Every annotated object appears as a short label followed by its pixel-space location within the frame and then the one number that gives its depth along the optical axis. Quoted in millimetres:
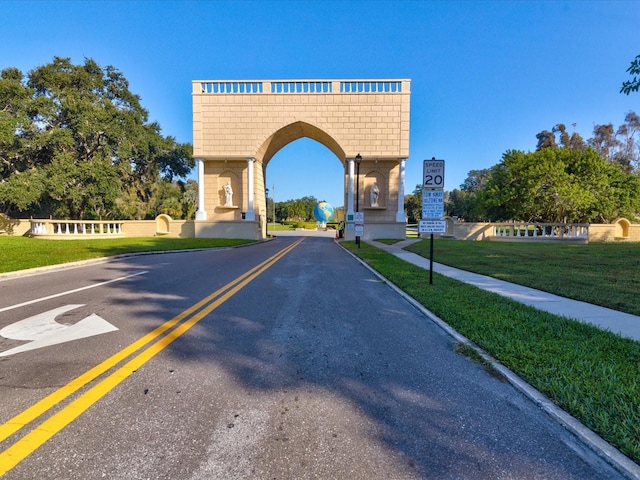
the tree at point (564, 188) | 29094
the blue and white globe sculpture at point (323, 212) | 90125
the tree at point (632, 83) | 6383
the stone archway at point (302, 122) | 32469
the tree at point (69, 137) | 28938
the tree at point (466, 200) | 37375
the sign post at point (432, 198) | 8195
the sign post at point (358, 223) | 21047
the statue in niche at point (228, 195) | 33125
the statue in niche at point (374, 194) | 33094
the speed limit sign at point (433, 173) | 8172
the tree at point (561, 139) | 51188
